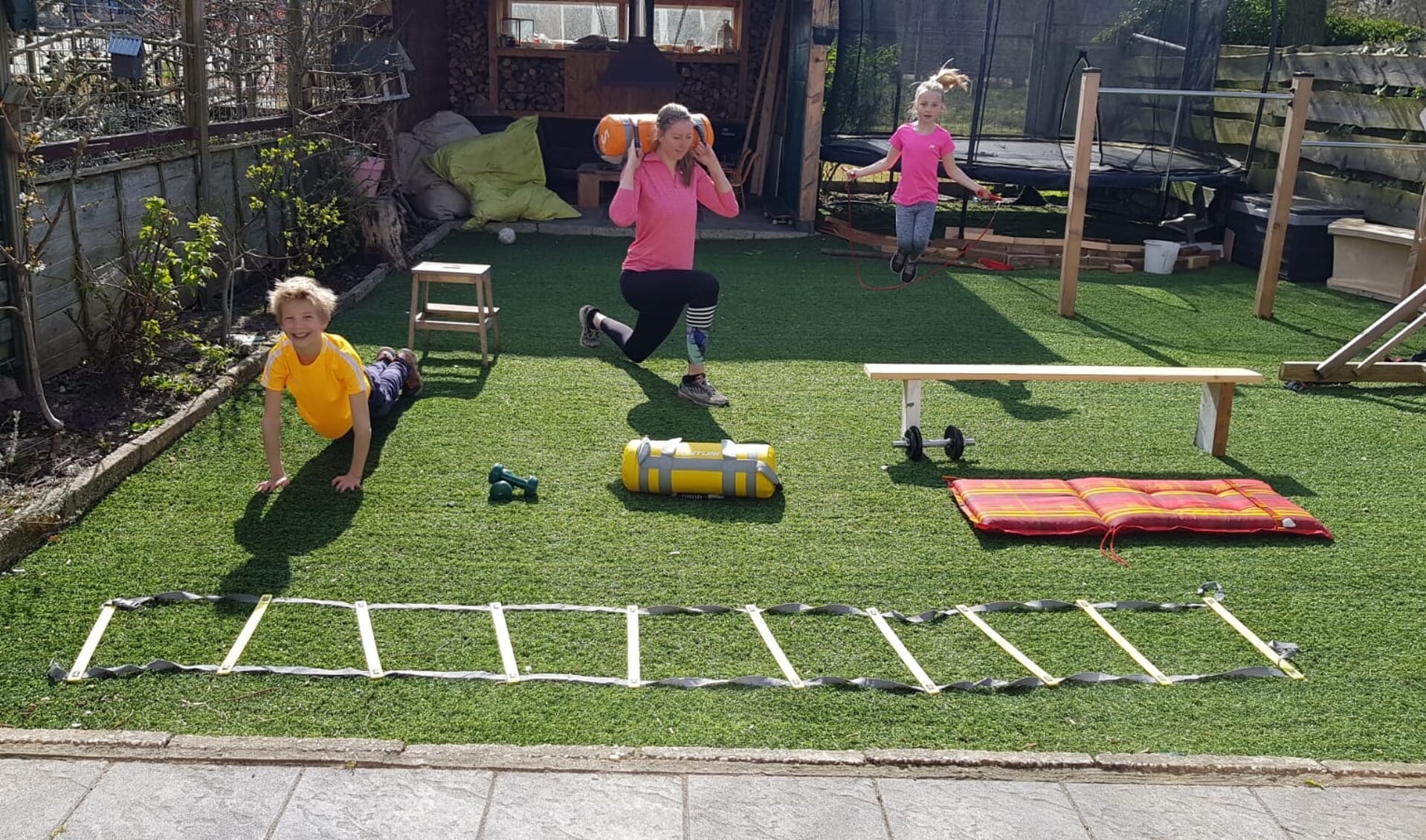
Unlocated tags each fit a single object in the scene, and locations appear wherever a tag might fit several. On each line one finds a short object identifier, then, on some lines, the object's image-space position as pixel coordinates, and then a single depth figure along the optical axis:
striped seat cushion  4.87
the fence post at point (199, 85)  7.53
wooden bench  5.73
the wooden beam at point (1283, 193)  8.74
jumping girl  8.38
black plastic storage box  10.83
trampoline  12.04
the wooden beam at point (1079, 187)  8.47
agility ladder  3.60
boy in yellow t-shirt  4.92
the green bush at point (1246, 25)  13.17
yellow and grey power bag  5.08
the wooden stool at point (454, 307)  7.09
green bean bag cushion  12.41
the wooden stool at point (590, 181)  13.78
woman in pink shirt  6.14
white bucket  11.12
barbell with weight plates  5.70
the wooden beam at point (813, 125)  11.73
